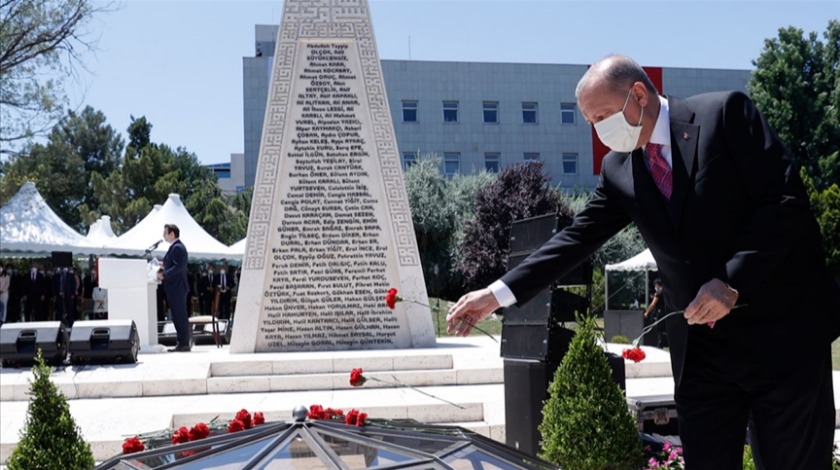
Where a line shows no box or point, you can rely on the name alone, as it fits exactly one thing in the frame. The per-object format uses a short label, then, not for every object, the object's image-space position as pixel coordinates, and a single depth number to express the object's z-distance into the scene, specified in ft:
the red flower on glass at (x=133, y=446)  8.30
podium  50.24
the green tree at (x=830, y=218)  94.63
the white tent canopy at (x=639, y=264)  76.59
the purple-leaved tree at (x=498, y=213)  126.00
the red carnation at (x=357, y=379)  10.92
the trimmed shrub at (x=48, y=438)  16.58
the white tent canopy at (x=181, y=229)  82.89
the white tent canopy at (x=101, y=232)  85.92
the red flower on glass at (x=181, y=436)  8.34
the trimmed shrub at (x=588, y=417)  18.06
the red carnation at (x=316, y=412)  9.73
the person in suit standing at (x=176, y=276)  49.01
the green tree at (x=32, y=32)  90.58
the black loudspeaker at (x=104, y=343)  40.88
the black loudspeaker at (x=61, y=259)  65.45
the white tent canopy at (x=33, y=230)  74.69
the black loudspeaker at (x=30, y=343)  40.34
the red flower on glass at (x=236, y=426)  9.48
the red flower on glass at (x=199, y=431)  8.73
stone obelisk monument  44.47
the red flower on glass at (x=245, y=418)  10.02
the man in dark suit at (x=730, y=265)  8.27
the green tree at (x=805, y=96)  126.52
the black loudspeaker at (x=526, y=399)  20.80
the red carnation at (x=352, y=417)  8.28
